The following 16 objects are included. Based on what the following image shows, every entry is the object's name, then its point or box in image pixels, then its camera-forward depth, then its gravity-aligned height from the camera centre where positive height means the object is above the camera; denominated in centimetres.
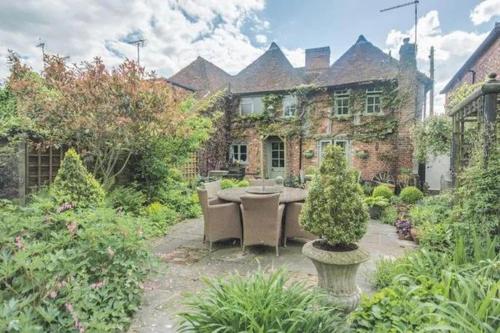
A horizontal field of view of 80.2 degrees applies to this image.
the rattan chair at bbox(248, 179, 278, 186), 630 -45
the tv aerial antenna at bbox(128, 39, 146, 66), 1270 +507
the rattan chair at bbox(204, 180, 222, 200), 551 -53
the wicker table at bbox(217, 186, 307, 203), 465 -55
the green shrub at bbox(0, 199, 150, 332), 206 -89
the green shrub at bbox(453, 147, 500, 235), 288 -35
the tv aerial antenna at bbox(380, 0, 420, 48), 1070 +576
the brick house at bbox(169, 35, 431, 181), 1099 +222
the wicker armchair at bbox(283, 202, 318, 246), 462 -97
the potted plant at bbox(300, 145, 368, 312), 243 -55
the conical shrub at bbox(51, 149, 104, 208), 443 -36
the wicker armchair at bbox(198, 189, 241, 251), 442 -89
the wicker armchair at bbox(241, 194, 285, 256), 413 -83
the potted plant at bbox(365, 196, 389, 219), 685 -101
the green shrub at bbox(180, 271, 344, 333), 187 -97
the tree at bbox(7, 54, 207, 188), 500 +100
